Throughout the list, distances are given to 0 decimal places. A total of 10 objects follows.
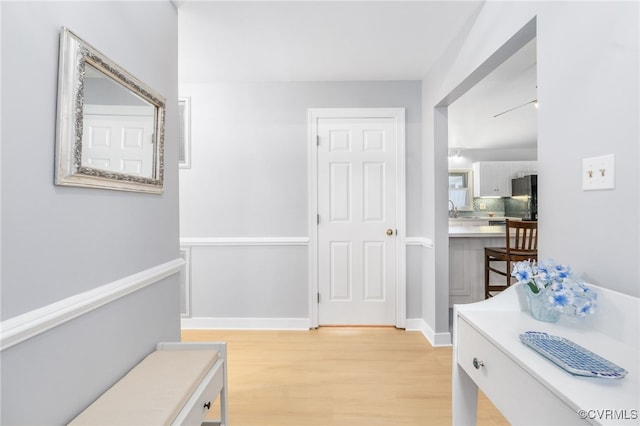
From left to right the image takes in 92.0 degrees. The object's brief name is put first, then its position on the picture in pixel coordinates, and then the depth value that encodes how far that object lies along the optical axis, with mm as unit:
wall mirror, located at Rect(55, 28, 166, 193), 1008
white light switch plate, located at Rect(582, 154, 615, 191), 1034
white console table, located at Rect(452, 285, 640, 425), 668
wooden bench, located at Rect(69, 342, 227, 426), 1026
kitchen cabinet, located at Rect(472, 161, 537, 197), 6582
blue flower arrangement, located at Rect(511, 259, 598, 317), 975
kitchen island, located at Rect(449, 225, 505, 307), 3373
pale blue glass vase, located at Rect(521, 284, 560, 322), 1078
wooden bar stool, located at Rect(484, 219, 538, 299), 2893
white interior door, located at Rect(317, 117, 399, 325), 3084
